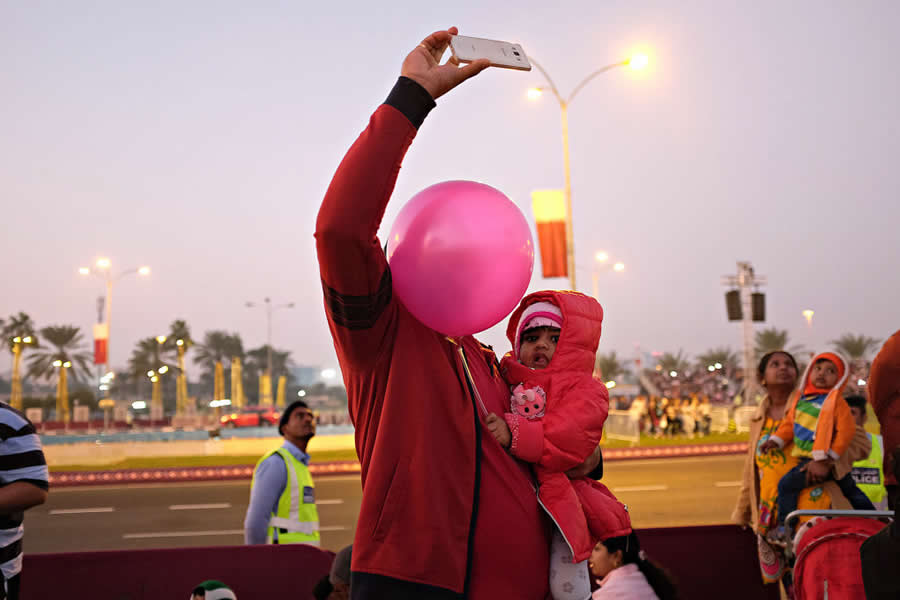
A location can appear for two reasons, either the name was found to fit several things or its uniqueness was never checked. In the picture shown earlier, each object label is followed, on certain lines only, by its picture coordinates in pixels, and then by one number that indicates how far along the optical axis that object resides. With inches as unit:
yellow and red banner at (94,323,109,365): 1309.1
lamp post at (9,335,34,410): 1717.5
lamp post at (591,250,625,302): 1502.2
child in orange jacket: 171.2
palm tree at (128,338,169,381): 2762.1
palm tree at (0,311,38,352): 2231.8
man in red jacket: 68.0
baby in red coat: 81.6
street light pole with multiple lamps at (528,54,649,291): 697.6
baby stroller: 131.5
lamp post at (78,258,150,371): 1256.2
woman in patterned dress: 182.1
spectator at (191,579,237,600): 164.6
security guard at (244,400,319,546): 181.6
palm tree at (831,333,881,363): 2628.0
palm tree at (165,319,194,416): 2416.3
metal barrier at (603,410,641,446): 1000.2
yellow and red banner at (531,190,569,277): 640.4
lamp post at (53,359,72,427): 1865.2
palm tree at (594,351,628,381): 3186.5
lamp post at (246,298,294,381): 2295.8
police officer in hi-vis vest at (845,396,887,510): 201.5
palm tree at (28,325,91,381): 2412.6
